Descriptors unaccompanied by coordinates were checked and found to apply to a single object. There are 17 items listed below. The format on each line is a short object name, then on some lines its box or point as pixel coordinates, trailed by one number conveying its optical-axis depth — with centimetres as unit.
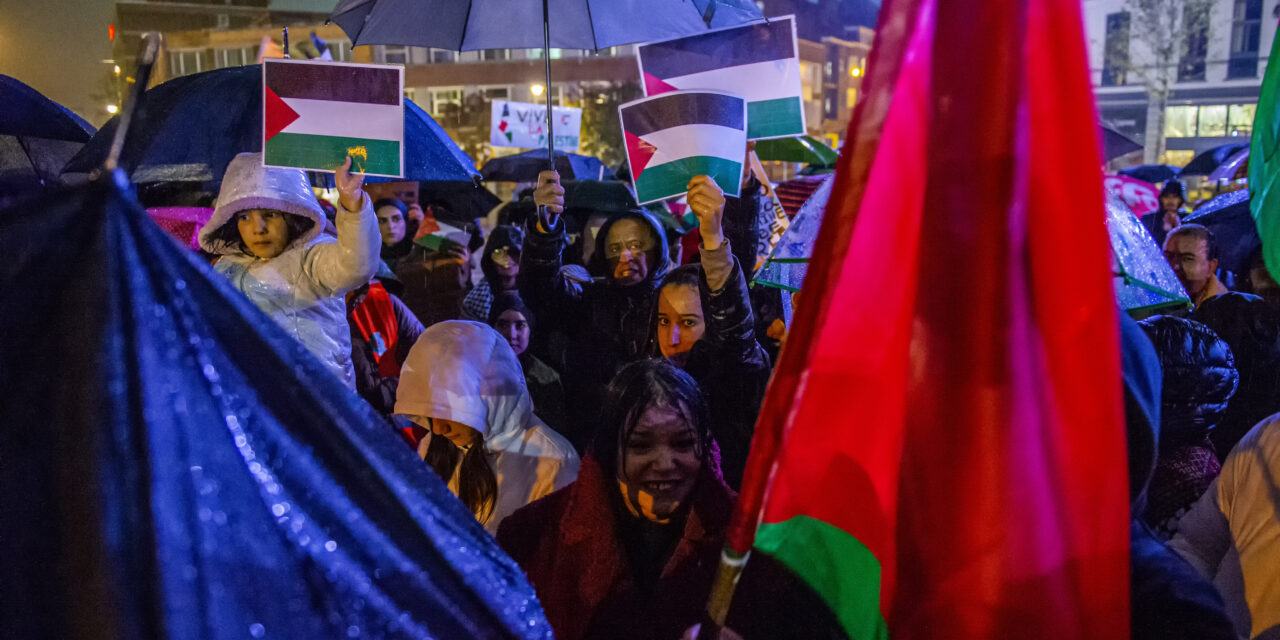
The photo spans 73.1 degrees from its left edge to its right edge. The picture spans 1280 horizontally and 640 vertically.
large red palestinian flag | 118
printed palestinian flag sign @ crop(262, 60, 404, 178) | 295
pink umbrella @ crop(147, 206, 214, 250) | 455
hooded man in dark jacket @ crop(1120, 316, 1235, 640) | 139
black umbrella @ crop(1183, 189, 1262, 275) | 504
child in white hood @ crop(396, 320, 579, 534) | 282
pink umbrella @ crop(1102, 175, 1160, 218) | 902
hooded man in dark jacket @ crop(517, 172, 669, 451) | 386
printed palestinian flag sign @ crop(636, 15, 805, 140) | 331
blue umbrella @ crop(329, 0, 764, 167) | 375
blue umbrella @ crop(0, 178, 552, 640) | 108
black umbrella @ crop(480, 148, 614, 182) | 1032
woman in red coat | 208
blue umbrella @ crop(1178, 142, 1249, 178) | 1161
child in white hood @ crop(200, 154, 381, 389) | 301
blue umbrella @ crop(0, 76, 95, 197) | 436
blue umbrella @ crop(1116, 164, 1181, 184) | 1320
